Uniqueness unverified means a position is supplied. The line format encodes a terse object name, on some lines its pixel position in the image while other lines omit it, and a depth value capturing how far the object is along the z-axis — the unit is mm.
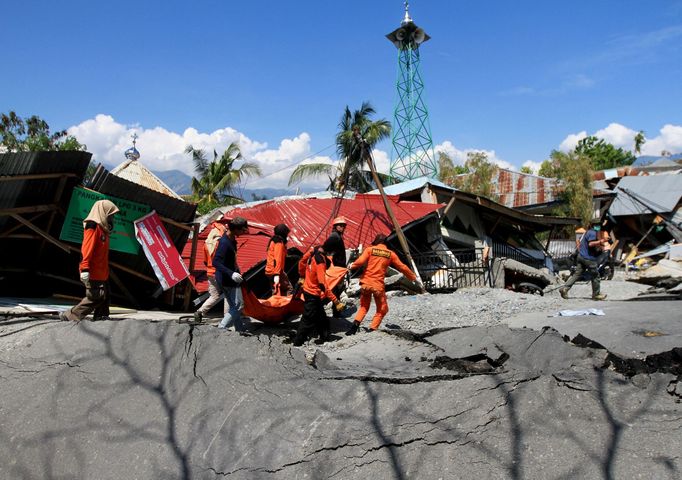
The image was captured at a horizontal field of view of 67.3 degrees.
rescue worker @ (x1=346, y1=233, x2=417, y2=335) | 7121
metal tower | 28062
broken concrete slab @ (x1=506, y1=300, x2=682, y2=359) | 5617
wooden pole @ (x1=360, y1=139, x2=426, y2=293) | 11866
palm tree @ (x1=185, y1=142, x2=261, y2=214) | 28047
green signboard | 8078
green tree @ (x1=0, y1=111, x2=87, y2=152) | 23500
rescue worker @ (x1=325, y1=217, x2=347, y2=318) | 7434
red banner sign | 8625
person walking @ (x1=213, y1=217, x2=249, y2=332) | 6395
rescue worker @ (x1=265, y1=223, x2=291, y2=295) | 7367
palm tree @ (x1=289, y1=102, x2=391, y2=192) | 23484
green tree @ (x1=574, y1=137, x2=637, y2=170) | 59562
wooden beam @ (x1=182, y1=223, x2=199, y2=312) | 9430
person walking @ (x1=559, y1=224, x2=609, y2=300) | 9781
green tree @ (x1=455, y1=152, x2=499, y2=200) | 31541
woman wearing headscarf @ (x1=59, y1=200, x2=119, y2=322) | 5891
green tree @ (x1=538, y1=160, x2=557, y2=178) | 30809
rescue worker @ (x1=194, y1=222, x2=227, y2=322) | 6726
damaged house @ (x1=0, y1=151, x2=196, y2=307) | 7605
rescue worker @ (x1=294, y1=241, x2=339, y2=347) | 6488
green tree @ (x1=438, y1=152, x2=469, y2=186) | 34625
